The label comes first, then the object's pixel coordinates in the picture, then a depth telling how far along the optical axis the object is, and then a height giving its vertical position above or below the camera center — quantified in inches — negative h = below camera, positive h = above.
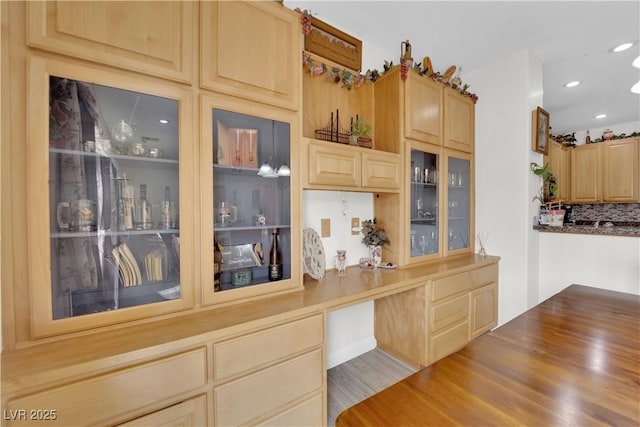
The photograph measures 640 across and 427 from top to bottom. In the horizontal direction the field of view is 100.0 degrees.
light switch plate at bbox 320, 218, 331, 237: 85.9 -5.4
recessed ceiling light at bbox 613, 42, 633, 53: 96.5 +59.1
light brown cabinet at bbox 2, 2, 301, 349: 38.5 +9.4
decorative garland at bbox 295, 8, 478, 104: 69.7 +44.3
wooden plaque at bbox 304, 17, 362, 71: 79.9 +52.1
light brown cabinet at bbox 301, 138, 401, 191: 67.0 +11.8
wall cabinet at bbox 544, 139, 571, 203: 167.2 +27.6
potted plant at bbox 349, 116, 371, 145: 81.7 +25.5
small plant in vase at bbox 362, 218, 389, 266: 89.7 -9.7
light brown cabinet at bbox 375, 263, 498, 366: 82.7 -35.9
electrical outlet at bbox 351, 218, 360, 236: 92.8 -5.5
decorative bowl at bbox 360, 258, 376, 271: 88.6 -17.9
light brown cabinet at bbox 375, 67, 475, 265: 87.6 +16.2
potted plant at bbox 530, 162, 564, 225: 102.2 +7.3
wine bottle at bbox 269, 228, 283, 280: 63.5 -11.2
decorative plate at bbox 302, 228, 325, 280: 74.6 -12.3
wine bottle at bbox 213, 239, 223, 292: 55.2 -11.4
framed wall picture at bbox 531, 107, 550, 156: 101.1 +29.7
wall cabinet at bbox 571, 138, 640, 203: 164.7 +23.6
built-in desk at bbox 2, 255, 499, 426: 35.0 -24.0
